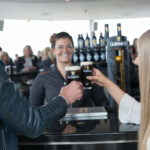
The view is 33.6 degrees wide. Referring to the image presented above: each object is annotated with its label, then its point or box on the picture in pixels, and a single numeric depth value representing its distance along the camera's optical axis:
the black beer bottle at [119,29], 1.83
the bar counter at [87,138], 1.12
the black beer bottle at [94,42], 2.68
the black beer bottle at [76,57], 2.70
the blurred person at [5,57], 6.06
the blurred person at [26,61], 6.20
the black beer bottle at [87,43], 2.65
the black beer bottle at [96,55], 2.63
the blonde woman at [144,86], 0.89
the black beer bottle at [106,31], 2.16
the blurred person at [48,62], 5.57
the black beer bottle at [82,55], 2.65
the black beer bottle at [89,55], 2.66
